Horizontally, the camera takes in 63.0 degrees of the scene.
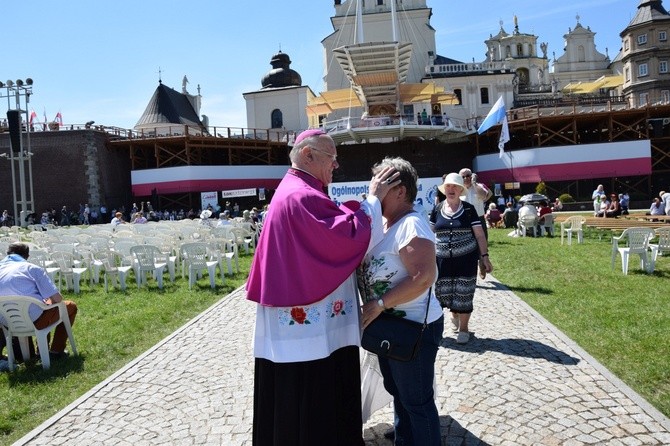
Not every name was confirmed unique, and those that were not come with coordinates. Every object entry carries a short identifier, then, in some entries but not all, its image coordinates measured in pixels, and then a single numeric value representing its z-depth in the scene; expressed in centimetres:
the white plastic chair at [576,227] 1667
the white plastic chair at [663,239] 1131
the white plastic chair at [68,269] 1136
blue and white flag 2792
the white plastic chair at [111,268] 1148
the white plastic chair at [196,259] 1139
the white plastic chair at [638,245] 1070
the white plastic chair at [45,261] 1106
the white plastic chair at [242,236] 1700
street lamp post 3150
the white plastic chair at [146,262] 1134
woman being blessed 308
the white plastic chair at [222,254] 1227
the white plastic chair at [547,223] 1997
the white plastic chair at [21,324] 592
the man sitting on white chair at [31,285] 604
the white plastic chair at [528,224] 1958
